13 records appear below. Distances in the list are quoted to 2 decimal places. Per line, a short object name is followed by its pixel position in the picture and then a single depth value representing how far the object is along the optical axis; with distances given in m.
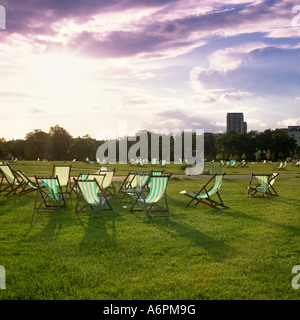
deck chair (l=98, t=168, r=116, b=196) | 10.90
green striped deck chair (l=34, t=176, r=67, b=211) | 8.67
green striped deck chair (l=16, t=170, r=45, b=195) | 11.54
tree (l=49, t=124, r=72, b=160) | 84.44
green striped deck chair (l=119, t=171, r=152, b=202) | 10.35
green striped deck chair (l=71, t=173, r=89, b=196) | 10.41
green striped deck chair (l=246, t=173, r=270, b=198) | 11.31
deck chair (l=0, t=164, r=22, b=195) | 11.87
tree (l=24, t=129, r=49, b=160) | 83.12
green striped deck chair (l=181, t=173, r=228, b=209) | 9.40
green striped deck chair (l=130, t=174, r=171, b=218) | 8.23
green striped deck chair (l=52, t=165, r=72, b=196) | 11.32
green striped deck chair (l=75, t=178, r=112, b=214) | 8.13
